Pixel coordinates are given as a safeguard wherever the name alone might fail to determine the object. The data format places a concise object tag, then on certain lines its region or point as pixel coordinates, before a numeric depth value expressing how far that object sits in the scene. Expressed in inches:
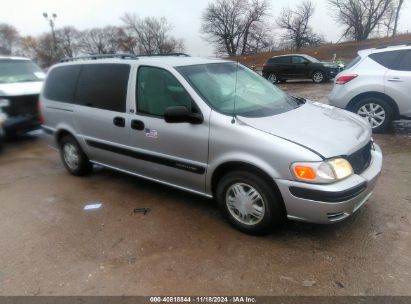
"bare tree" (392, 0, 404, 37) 1978.3
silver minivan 121.0
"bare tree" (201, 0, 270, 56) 2082.9
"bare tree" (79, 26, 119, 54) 3271.2
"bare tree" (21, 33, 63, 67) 2950.5
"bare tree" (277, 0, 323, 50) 2404.0
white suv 252.1
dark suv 705.6
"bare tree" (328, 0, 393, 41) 2155.5
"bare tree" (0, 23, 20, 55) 3245.6
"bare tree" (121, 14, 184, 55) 2878.9
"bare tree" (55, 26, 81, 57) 3144.7
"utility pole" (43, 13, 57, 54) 1341.9
